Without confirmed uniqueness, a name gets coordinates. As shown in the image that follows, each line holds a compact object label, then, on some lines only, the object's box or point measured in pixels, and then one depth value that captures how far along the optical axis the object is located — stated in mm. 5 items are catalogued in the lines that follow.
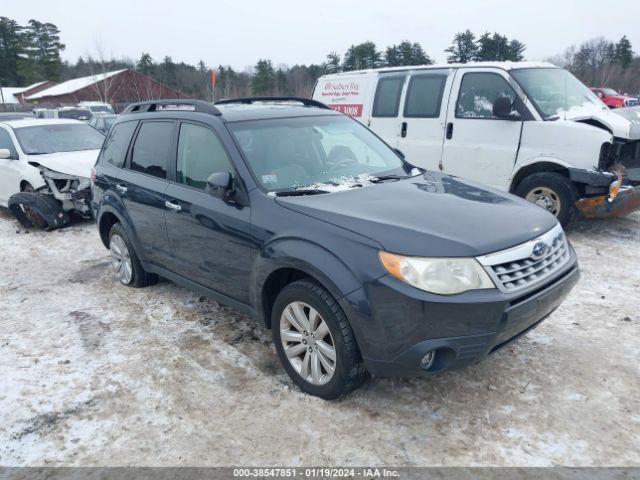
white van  5906
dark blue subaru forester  2623
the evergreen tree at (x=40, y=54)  69375
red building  48969
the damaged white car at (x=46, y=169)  7523
